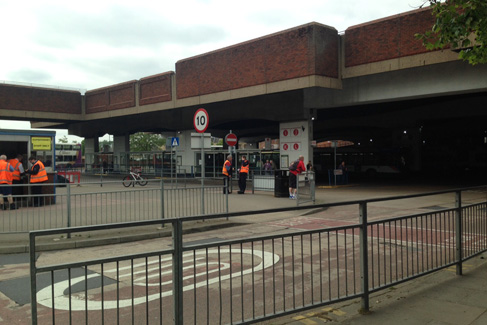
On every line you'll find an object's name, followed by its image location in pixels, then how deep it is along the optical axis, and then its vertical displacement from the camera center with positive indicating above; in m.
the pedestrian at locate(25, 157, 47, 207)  13.16 -0.28
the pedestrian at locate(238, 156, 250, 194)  19.02 -0.72
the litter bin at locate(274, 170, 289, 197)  17.69 -1.15
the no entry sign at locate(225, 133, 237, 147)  20.54 +1.10
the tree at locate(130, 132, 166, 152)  77.88 +3.95
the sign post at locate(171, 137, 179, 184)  26.81 +1.36
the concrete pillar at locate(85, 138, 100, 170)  42.75 +1.36
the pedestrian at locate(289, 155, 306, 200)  16.69 -0.59
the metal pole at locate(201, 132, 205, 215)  10.70 -0.96
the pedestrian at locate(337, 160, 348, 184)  27.55 -1.28
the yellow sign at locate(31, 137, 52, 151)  15.09 +0.79
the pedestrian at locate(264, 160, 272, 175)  24.92 -0.41
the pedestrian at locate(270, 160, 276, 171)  26.19 -0.37
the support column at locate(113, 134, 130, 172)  39.78 +1.24
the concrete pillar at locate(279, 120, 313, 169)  24.27 +1.10
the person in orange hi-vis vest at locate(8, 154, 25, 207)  13.36 -0.24
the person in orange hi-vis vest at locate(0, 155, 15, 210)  12.70 -0.31
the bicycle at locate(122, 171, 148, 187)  22.64 -0.88
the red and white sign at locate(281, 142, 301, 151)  24.69 +0.82
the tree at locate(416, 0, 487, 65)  6.48 +2.27
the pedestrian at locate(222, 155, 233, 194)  18.64 -0.36
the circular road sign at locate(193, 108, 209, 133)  10.73 +1.08
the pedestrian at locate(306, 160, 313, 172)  22.12 -0.46
